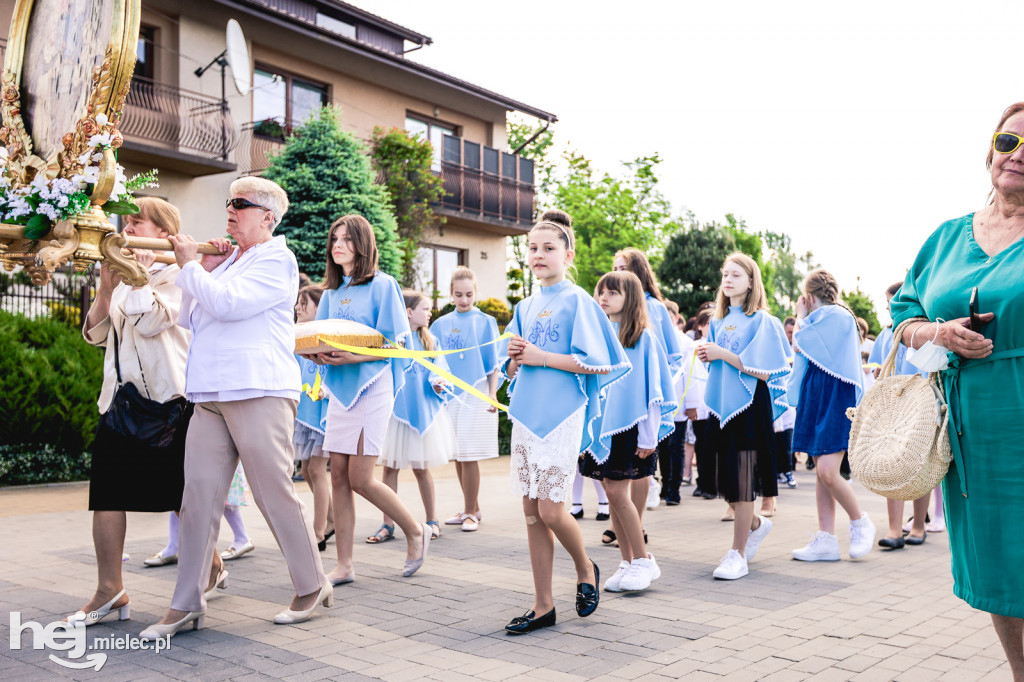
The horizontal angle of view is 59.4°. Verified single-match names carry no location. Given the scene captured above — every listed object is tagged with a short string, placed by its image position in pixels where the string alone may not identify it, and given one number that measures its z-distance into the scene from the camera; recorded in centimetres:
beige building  1798
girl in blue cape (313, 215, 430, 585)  588
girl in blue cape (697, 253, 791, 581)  634
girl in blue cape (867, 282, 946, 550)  757
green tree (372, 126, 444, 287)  2128
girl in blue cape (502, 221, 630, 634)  477
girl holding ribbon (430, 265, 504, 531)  842
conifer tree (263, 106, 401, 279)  1720
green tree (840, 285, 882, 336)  3744
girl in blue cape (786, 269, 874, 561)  694
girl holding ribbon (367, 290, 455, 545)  769
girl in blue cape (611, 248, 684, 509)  725
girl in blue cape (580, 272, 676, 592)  566
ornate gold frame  346
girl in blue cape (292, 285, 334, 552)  697
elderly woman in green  307
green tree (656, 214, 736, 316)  3284
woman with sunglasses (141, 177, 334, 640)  451
